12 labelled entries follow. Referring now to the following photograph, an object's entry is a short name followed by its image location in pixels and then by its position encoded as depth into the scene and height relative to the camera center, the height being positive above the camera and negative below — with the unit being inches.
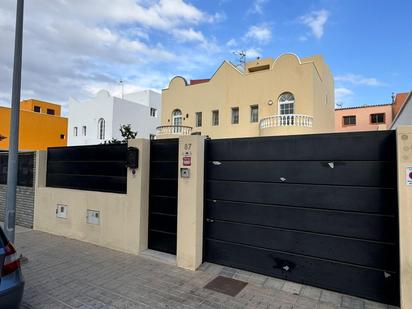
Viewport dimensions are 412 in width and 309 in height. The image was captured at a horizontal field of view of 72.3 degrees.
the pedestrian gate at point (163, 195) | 196.7 -20.6
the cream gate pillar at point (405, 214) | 123.7 -19.7
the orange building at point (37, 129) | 1087.6 +146.6
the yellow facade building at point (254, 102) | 602.5 +161.4
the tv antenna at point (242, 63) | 914.5 +341.1
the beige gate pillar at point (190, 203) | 176.9 -23.1
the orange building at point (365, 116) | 1232.2 +237.2
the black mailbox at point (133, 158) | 202.5 +5.6
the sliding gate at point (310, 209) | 137.9 -23.1
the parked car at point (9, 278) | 99.8 -41.8
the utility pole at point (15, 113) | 182.2 +33.4
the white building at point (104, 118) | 990.4 +176.2
